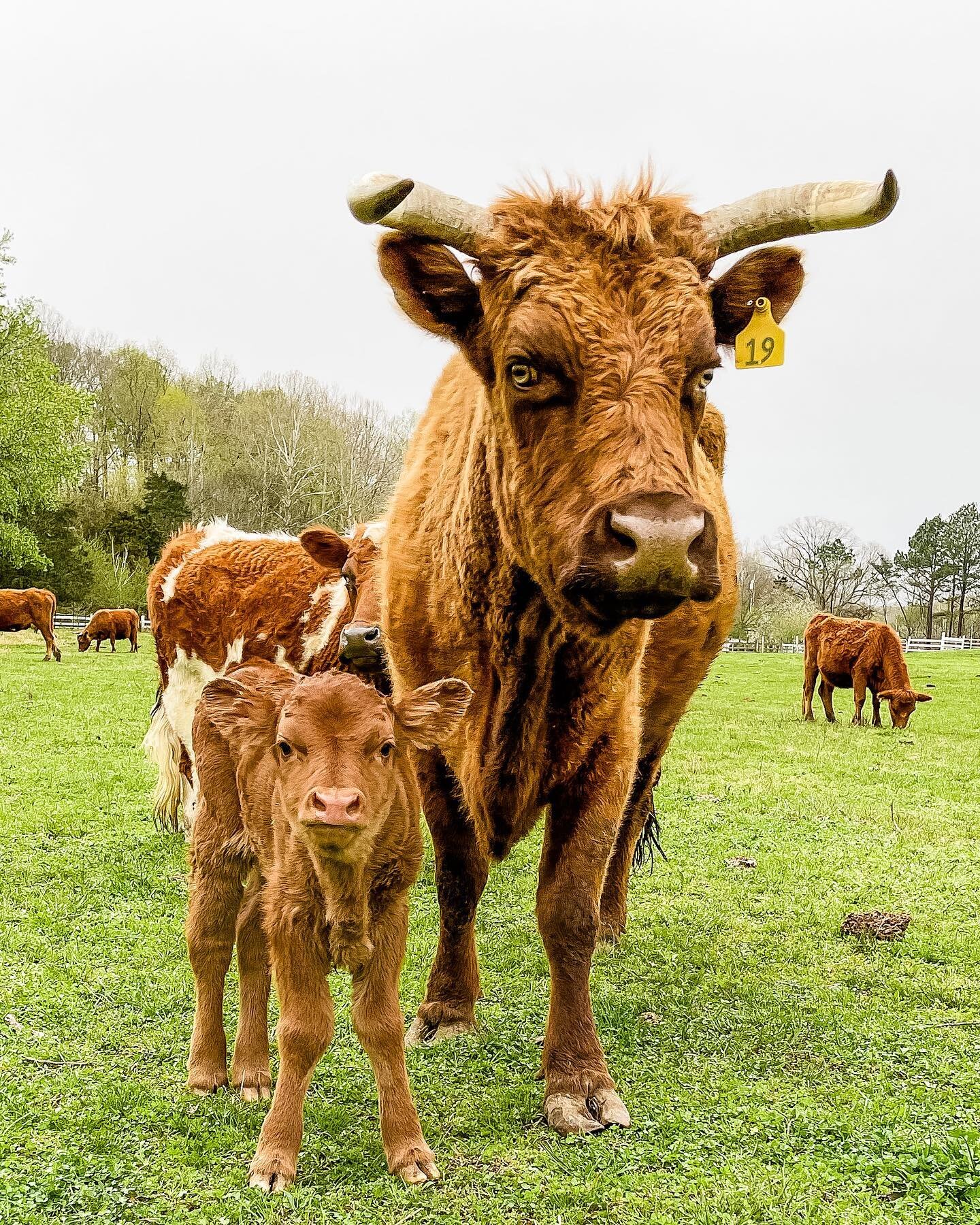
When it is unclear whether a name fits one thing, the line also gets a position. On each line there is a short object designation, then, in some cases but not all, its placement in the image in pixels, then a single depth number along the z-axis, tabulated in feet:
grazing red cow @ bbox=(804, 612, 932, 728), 60.13
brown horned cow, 10.00
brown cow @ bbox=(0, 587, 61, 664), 92.22
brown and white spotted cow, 23.82
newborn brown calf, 10.04
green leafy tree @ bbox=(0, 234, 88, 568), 120.47
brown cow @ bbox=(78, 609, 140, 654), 100.58
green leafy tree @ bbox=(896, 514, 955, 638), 229.86
